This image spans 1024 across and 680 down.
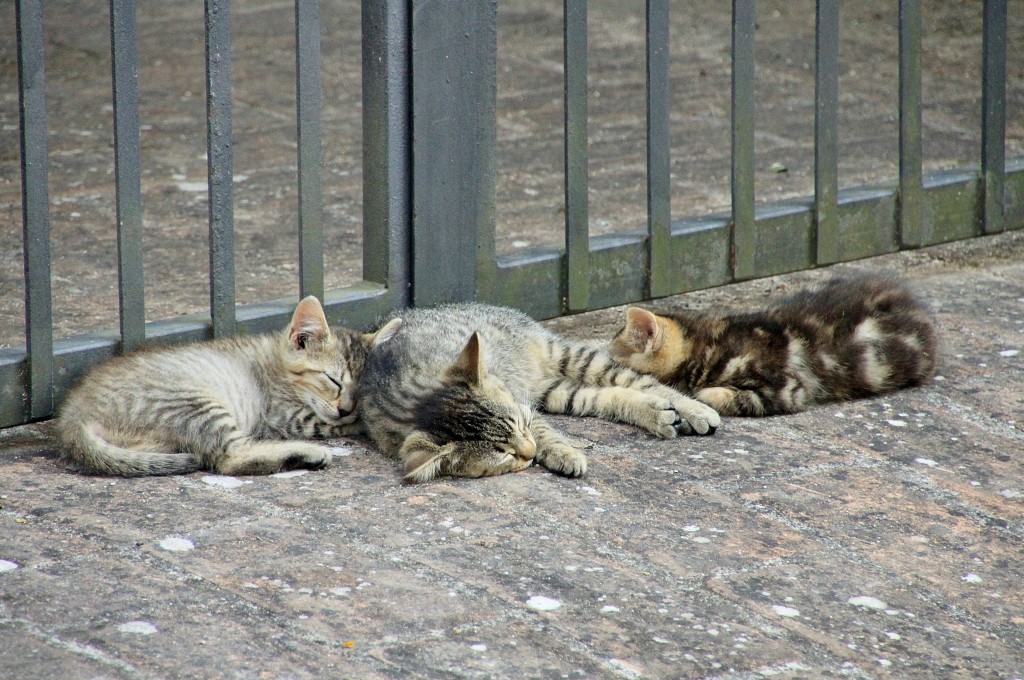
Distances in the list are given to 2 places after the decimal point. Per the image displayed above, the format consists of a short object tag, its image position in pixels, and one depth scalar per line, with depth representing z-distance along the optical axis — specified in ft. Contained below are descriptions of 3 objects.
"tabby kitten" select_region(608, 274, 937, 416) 31.22
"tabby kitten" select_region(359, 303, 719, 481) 26.99
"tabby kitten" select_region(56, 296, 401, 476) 26.78
